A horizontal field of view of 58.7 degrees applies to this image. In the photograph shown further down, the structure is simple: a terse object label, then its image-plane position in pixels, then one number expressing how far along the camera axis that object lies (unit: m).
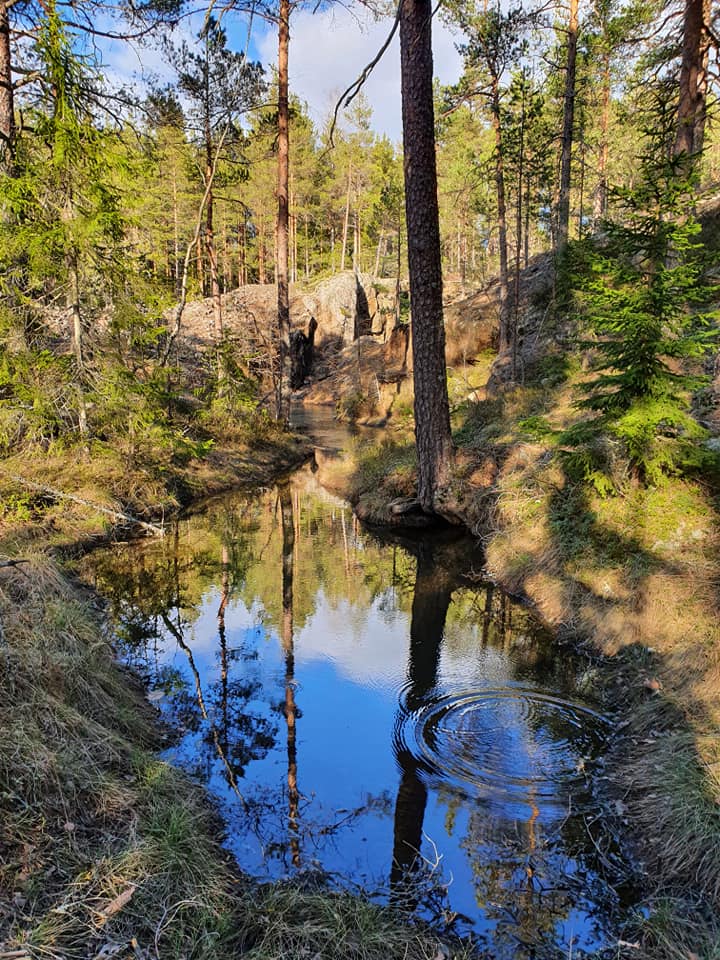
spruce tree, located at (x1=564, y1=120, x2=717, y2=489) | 6.53
